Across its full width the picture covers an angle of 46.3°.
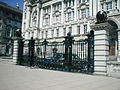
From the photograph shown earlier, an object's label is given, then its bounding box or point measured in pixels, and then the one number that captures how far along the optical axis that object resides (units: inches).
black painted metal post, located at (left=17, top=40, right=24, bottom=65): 669.4
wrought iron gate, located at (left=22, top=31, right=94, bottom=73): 436.2
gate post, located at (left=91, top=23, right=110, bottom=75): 370.3
